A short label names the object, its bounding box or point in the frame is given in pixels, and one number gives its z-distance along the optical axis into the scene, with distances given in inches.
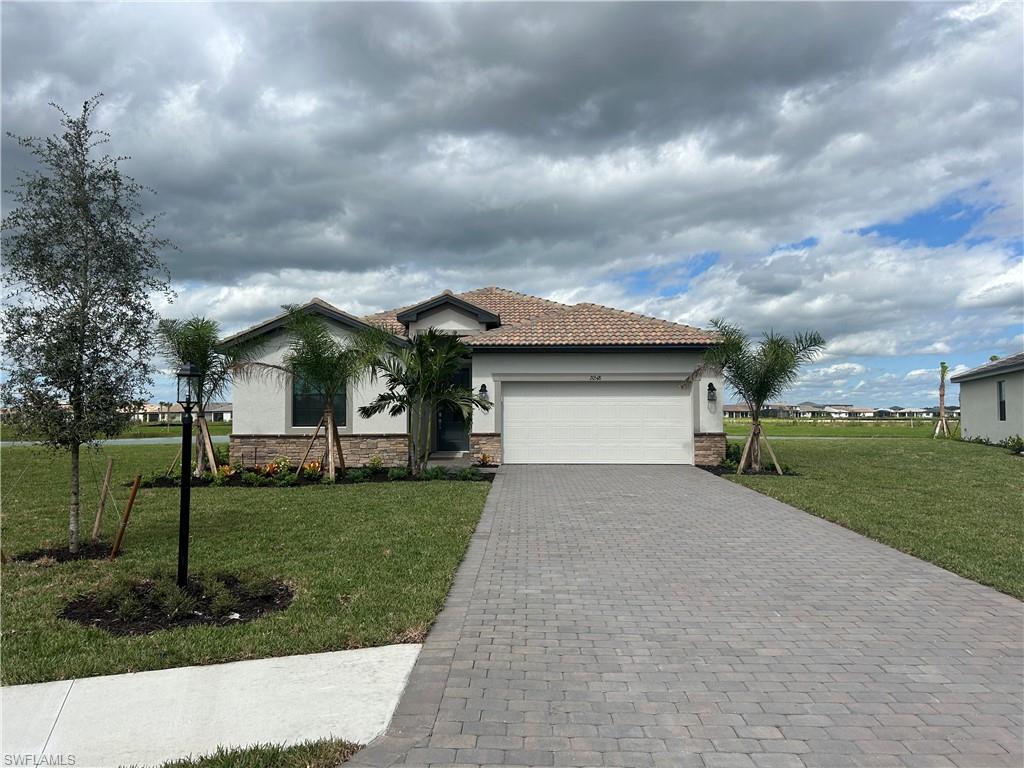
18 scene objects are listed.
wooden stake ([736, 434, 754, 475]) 667.8
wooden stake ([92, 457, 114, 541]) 325.1
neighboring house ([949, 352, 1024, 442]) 1015.6
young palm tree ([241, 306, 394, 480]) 615.7
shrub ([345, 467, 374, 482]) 612.5
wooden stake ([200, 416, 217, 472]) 614.8
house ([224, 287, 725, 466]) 729.6
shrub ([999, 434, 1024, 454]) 907.4
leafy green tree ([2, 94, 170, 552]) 293.4
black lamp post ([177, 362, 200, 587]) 252.4
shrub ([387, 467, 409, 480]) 613.9
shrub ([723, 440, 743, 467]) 737.8
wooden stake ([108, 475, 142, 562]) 298.2
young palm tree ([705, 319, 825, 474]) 669.3
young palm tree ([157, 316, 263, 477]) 607.5
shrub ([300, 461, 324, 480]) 626.2
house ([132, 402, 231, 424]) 3193.4
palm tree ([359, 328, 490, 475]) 620.4
